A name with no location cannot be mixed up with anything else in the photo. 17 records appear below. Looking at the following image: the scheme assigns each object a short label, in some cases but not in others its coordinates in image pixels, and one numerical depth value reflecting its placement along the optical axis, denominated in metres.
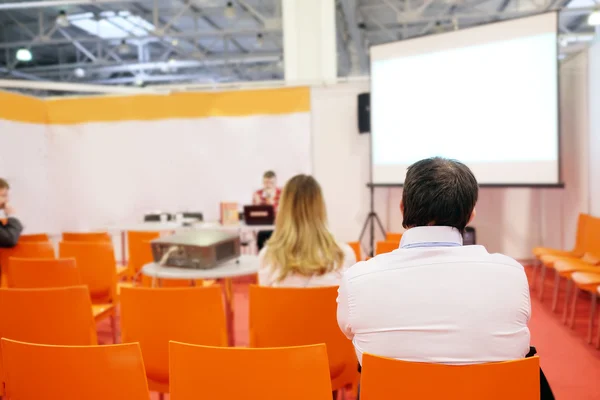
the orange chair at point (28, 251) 3.71
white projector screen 4.82
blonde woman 2.34
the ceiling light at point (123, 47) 10.34
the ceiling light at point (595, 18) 5.48
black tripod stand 6.60
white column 7.14
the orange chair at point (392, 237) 3.93
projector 2.80
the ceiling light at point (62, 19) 8.07
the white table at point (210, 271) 2.68
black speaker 6.39
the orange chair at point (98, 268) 3.48
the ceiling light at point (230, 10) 8.02
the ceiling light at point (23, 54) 9.48
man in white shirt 1.20
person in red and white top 6.09
